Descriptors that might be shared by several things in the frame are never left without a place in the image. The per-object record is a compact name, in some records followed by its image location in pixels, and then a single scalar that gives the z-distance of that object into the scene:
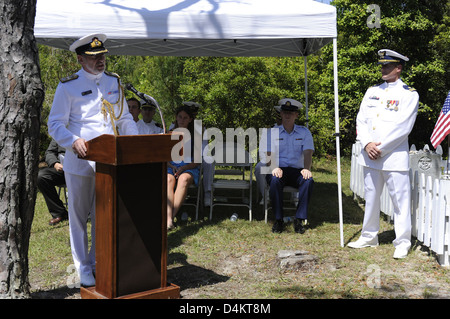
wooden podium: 3.75
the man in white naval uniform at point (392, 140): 5.66
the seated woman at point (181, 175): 7.03
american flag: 7.18
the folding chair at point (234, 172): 7.59
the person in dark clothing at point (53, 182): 7.21
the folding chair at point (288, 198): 7.10
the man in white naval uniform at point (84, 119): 4.34
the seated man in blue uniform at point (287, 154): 6.95
